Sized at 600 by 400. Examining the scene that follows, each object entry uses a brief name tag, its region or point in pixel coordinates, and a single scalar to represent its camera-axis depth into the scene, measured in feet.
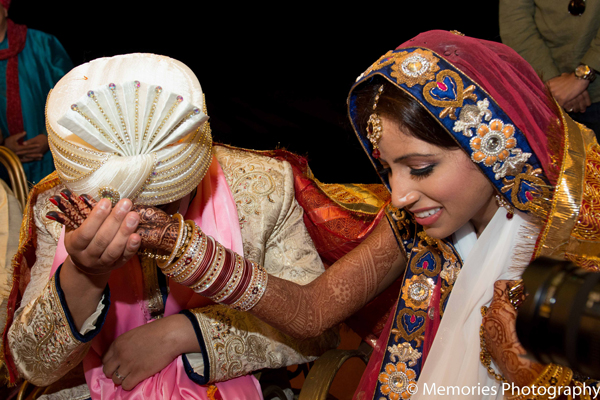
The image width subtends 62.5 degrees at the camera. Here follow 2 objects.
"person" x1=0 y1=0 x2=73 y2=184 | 9.41
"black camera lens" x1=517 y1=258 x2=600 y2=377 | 1.77
